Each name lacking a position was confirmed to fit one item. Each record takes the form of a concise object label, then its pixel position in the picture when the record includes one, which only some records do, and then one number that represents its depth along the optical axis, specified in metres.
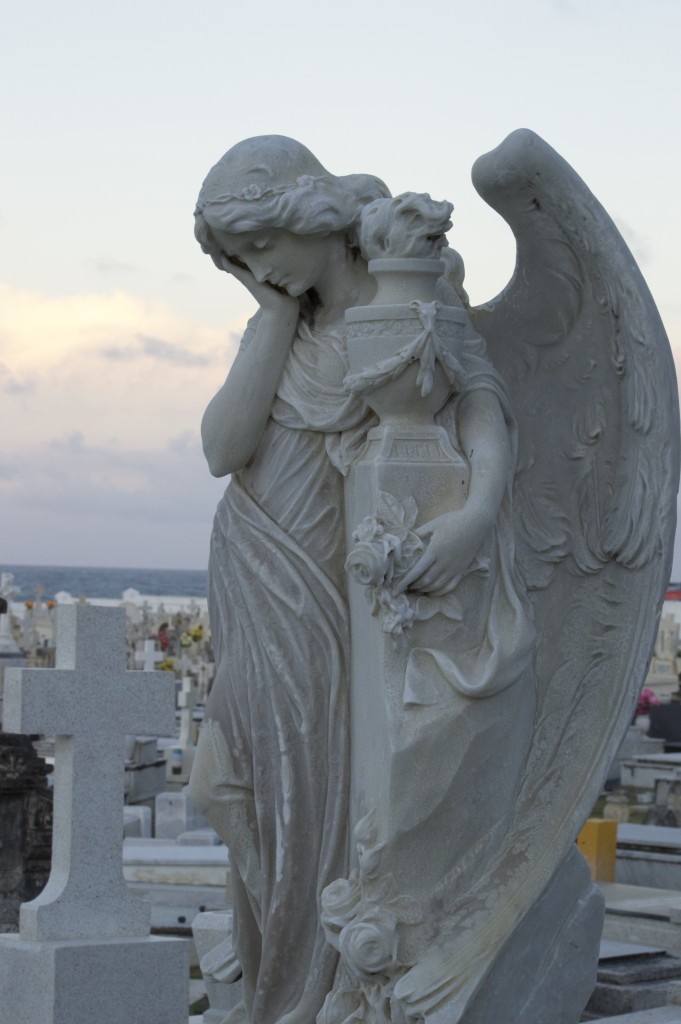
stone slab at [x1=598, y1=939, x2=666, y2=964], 7.17
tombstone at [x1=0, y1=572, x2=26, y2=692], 14.65
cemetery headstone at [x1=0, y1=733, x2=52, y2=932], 8.80
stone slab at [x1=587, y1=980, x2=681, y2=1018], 6.77
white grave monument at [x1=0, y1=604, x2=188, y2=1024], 5.89
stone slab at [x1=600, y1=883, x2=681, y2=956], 8.09
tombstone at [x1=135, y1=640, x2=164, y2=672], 16.98
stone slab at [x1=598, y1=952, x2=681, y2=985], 6.92
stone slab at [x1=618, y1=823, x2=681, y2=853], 10.00
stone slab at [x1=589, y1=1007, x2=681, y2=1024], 5.97
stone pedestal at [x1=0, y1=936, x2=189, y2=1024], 5.82
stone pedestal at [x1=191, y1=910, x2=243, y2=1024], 4.68
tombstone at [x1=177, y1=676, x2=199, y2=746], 15.70
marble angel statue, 3.95
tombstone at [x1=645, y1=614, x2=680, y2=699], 23.94
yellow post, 9.40
